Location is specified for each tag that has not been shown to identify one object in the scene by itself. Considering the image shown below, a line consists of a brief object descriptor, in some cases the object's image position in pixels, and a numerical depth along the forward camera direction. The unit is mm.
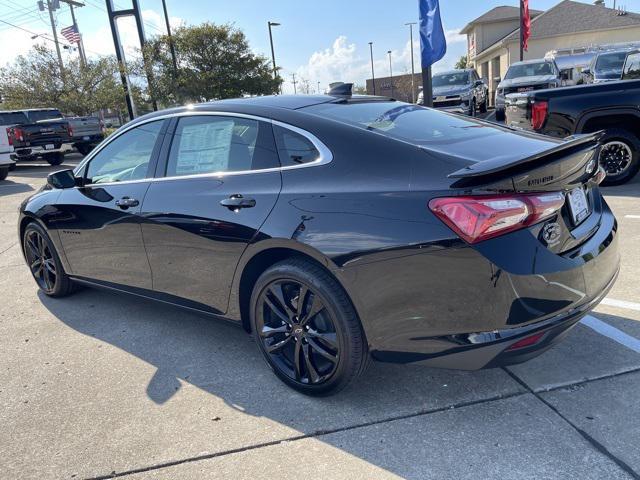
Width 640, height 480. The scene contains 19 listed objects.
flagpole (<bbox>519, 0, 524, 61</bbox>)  25081
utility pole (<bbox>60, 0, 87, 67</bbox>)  30098
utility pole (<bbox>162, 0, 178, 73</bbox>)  21578
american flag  32619
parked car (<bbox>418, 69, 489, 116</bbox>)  17328
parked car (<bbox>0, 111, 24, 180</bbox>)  14594
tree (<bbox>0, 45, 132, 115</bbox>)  28828
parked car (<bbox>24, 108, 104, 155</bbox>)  18203
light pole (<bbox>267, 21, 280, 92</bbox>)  36338
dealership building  37438
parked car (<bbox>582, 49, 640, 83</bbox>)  15562
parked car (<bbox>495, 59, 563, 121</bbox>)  16078
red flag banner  25203
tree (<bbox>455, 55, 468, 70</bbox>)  55766
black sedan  2254
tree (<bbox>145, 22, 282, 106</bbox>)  22062
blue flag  9430
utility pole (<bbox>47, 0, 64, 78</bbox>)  29238
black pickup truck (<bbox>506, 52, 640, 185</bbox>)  6801
